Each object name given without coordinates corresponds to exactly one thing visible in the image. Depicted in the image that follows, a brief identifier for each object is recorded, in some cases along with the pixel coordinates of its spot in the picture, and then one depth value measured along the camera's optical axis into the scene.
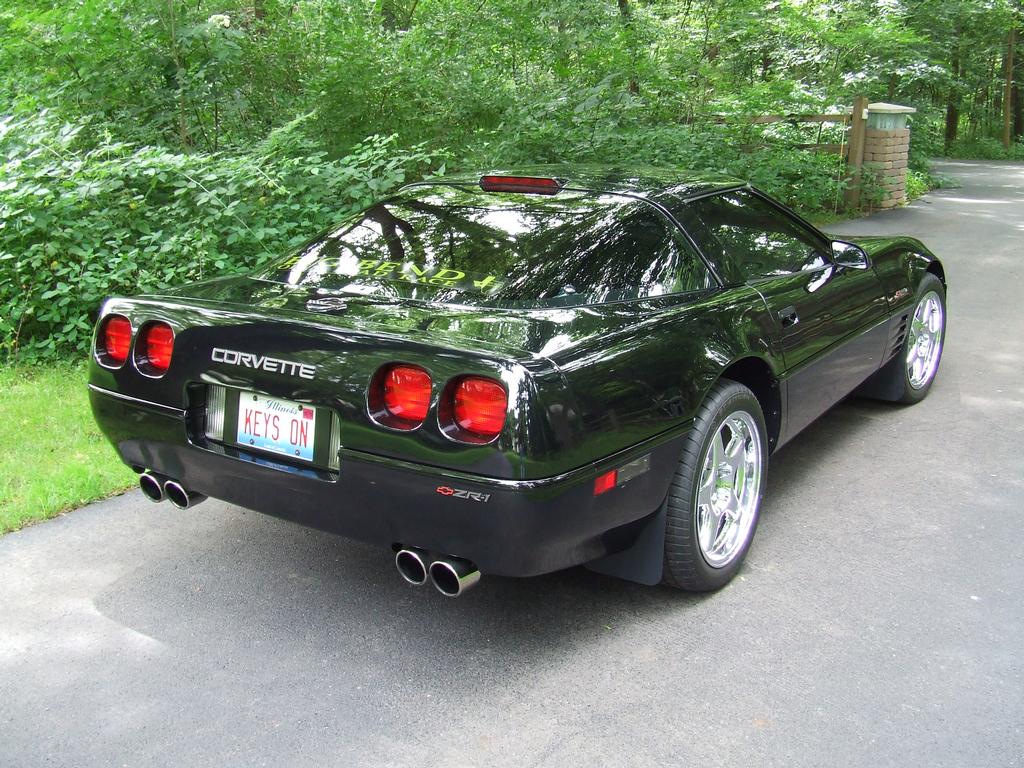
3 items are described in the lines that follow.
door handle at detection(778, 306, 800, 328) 3.68
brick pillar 13.77
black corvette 2.60
